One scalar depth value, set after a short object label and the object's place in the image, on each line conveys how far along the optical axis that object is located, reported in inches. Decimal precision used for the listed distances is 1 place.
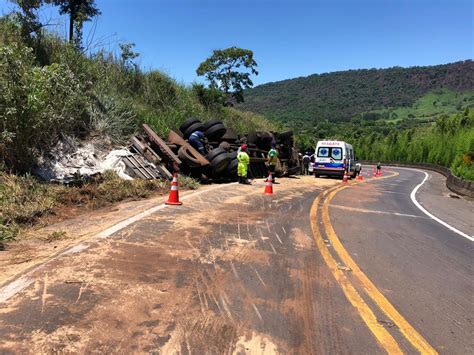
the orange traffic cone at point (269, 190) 540.5
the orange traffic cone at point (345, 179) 902.8
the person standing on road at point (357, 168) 1200.4
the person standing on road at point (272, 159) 776.9
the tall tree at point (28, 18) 520.7
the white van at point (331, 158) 998.3
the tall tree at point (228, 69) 2025.1
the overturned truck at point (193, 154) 550.9
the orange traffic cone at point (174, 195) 380.5
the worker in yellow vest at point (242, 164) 628.4
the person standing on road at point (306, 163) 1222.3
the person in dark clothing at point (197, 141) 639.1
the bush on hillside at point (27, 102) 348.2
